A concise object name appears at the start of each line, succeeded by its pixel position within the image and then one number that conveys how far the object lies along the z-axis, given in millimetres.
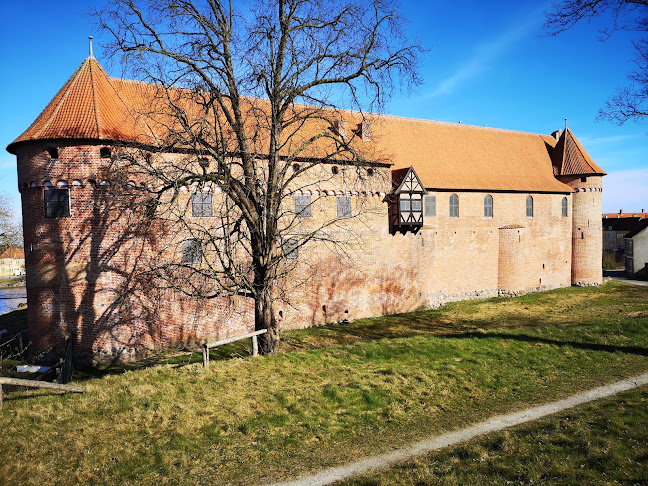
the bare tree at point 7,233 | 27459
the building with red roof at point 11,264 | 71500
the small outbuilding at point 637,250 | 35625
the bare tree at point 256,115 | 10102
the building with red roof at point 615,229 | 59656
